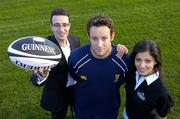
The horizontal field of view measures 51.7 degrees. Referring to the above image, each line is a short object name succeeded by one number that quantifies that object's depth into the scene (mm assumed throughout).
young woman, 1872
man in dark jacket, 2077
